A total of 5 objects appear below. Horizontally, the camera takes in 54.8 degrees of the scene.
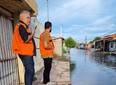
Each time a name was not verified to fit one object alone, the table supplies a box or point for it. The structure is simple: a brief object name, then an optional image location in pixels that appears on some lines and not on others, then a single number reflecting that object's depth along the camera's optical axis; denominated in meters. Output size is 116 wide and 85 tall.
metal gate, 3.11
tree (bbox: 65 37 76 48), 41.01
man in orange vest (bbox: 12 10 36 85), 2.35
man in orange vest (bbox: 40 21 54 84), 3.23
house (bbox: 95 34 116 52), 20.48
